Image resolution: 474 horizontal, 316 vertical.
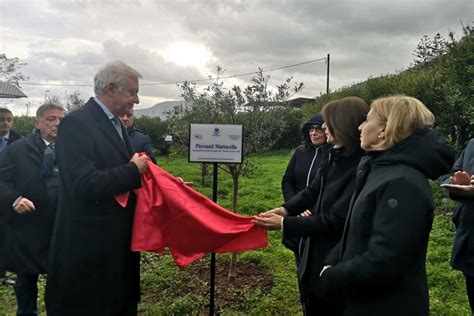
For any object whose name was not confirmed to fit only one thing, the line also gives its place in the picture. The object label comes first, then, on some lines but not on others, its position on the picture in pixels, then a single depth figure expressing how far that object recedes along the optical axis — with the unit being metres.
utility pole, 39.16
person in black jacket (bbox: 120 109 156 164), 4.58
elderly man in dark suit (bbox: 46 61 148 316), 2.73
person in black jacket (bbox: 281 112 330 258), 4.07
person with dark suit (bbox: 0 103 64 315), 4.01
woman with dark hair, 2.71
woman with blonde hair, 1.98
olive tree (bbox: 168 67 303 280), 6.35
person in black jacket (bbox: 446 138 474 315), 3.36
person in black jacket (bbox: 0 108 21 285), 5.26
